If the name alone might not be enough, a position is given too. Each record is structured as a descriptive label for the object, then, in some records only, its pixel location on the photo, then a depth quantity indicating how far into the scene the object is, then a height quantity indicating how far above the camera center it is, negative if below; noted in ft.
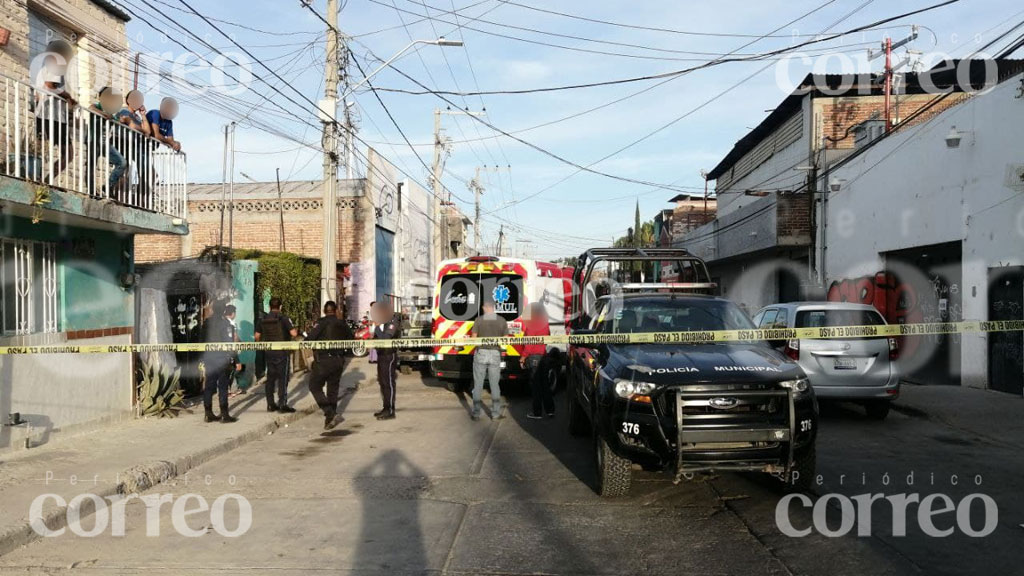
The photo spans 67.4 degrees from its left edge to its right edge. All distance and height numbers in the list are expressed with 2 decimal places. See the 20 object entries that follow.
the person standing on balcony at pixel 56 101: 26.81 +6.59
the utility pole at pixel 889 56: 73.78 +22.32
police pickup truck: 18.78 -3.25
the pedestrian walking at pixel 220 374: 33.37 -4.00
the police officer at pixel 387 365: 35.70 -3.81
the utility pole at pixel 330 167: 49.75 +7.68
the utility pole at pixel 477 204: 165.58 +18.28
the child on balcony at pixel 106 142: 29.71 +5.60
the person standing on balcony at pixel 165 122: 34.27 +7.36
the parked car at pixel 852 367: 33.55 -3.68
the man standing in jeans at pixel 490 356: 34.73 -3.33
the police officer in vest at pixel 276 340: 36.32 -2.67
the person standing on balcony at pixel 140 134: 32.60 +6.40
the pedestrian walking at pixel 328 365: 33.83 -3.59
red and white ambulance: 46.85 -0.44
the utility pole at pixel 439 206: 113.19 +12.74
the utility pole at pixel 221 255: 46.03 +1.75
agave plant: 35.37 -5.09
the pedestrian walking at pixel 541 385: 36.01 -4.80
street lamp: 53.36 +16.82
